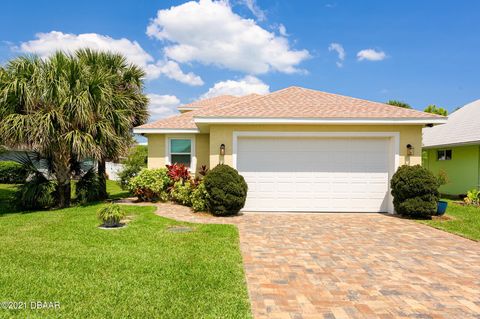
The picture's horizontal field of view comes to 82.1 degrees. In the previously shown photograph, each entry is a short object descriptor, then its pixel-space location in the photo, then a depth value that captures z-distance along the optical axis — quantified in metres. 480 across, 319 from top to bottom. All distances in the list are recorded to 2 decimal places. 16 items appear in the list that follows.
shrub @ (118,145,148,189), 15.27
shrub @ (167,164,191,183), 11.58
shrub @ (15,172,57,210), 10.01
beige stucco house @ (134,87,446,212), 9.82
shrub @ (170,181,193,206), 10.65
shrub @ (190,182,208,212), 9.47
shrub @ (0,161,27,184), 21.92
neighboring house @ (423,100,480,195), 14.20
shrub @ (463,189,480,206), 11.94
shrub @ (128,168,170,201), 11.62
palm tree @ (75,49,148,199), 10.34
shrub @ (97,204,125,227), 7.19
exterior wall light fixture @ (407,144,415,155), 9.71
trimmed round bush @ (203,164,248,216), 8.90
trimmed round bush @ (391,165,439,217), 8.76
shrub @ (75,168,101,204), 11.29
